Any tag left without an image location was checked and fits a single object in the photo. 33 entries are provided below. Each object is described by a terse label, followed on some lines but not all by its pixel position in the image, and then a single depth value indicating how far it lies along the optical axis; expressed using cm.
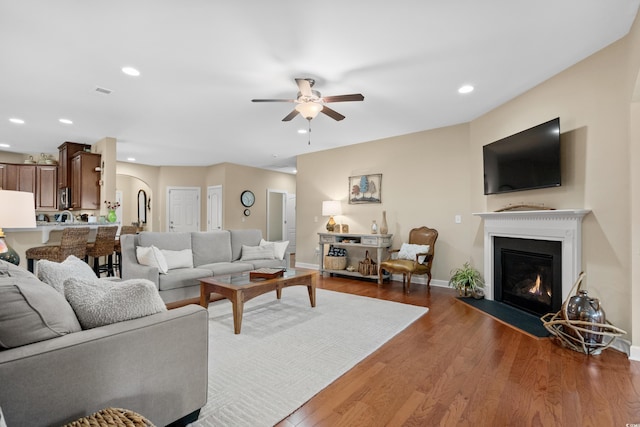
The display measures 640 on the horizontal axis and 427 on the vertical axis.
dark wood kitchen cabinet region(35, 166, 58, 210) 643
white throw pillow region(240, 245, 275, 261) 480
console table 522
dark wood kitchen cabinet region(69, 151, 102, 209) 552
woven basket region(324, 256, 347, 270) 568
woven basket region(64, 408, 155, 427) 100
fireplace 290
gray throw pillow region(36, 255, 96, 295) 164
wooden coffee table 288
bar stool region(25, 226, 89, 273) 398
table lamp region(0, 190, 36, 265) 206
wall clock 823
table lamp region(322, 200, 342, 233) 585
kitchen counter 427
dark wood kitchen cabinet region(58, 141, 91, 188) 591
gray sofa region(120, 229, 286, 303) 359
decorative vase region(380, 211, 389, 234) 543
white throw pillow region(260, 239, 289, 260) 498
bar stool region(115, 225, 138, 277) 578
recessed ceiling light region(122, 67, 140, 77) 302
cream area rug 180
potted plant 423
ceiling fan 299
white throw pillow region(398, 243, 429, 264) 475
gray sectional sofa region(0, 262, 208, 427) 109
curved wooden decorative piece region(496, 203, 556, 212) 332
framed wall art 569
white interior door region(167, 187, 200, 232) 848
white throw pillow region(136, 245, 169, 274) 362
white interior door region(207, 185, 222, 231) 811
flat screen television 309
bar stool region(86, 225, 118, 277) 457
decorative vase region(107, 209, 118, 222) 533
